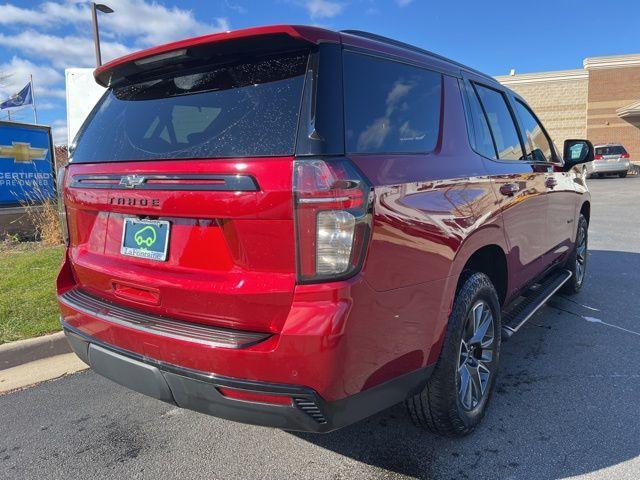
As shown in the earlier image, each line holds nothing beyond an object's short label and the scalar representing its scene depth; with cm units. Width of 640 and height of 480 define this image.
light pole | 1291
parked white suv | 2683
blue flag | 1756
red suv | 189
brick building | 3794
